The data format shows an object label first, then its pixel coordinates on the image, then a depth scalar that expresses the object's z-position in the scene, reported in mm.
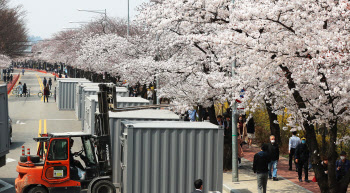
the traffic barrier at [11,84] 73250
